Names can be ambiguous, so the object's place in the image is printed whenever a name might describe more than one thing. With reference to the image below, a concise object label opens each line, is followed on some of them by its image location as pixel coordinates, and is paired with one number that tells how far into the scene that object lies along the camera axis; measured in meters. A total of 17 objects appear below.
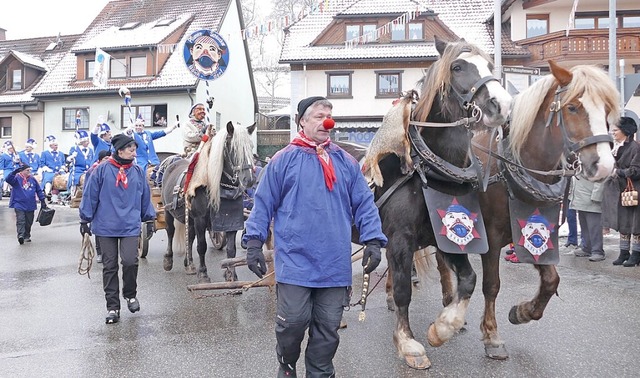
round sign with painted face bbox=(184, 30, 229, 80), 9.72
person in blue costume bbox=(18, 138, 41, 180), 16.99
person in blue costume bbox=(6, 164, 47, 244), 11.66
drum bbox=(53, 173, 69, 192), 16.59
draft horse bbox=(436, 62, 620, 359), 3.89
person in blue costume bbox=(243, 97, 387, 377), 3.23
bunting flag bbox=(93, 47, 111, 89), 15.14
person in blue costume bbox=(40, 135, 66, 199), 19.52
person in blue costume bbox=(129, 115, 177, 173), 10.78
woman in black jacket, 7.98
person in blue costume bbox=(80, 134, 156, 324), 5.61
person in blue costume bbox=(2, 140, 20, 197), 15.21
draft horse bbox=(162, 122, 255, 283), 7.07
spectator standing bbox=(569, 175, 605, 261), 8.75
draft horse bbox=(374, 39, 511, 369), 4.12
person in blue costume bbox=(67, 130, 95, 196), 13.78
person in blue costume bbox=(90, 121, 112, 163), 9.84
